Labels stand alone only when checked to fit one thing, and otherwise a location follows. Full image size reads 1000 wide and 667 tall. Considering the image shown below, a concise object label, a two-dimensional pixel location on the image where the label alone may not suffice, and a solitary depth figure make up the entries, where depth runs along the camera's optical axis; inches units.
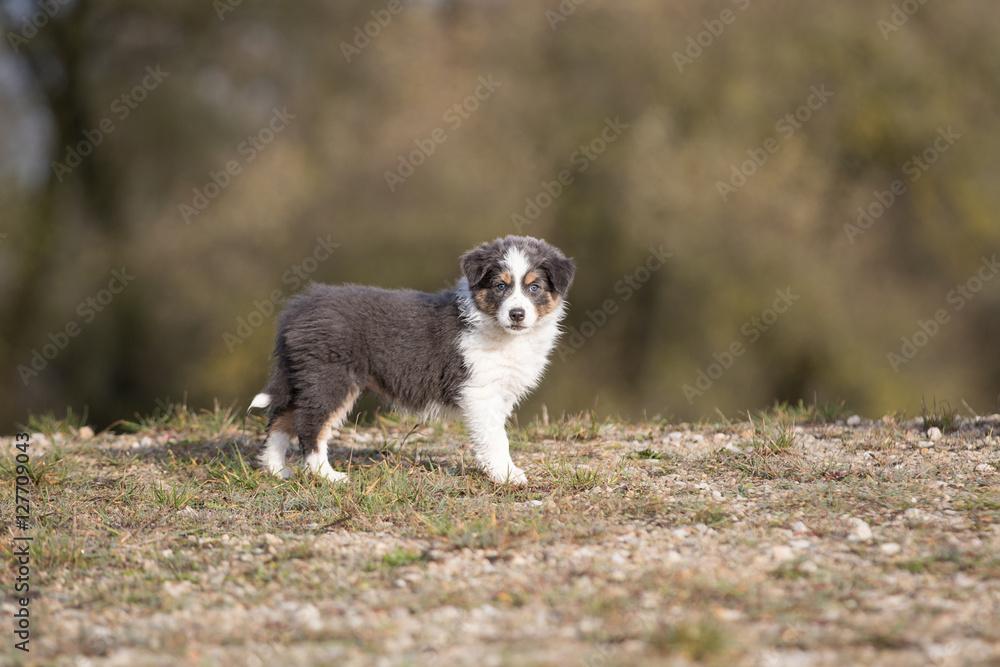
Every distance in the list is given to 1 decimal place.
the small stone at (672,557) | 351.6
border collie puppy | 495.2
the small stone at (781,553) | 347.9
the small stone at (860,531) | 368.5
